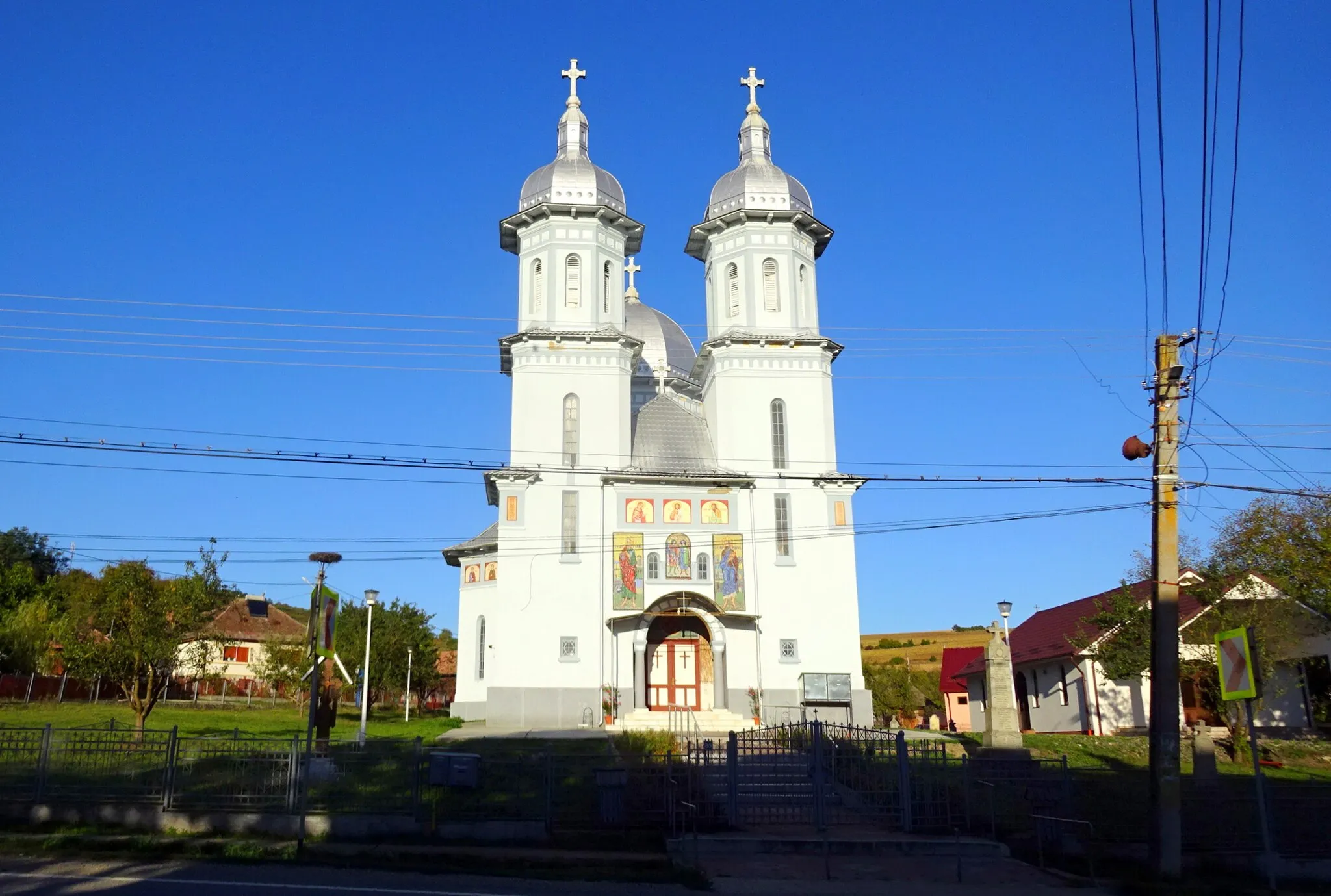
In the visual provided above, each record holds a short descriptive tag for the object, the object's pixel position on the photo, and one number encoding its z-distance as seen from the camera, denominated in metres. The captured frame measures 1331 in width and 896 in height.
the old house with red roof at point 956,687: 55.81
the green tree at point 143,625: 27.47
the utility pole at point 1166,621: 14.41
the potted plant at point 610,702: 33.56
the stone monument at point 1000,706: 23.38
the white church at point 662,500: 34.44
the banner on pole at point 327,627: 15.87
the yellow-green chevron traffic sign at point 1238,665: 13.78
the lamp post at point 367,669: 29.17
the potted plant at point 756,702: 34.12
